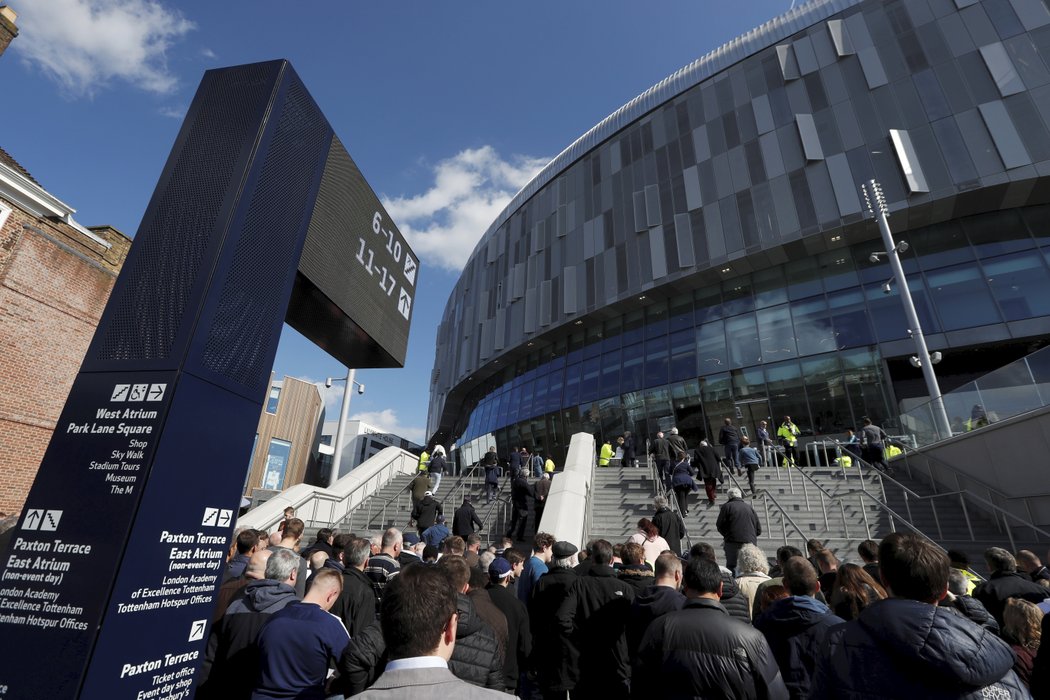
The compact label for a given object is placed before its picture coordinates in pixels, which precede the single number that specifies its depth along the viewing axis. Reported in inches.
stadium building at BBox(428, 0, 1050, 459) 792.3
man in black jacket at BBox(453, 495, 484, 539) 408.8
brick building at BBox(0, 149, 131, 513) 658.2
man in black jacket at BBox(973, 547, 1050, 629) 161.3
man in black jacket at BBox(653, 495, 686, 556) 320.5
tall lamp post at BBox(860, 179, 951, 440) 496.4
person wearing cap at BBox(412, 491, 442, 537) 432.5
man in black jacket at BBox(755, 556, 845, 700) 119.1
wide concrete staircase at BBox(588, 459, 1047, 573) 384.5
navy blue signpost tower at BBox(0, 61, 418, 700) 98.7
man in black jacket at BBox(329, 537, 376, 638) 156.6
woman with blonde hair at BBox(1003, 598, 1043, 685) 118.6
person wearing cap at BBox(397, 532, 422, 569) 235.6
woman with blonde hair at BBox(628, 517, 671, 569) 238.5
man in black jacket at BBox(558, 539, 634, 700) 154.9
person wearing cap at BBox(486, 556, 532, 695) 159.8
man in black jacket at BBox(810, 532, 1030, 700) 68.2
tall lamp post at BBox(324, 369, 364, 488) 782.5
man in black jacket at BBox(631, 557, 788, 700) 99.0
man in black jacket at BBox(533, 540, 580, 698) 162.9
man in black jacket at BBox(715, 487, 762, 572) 297.0
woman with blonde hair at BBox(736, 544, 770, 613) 172.7
